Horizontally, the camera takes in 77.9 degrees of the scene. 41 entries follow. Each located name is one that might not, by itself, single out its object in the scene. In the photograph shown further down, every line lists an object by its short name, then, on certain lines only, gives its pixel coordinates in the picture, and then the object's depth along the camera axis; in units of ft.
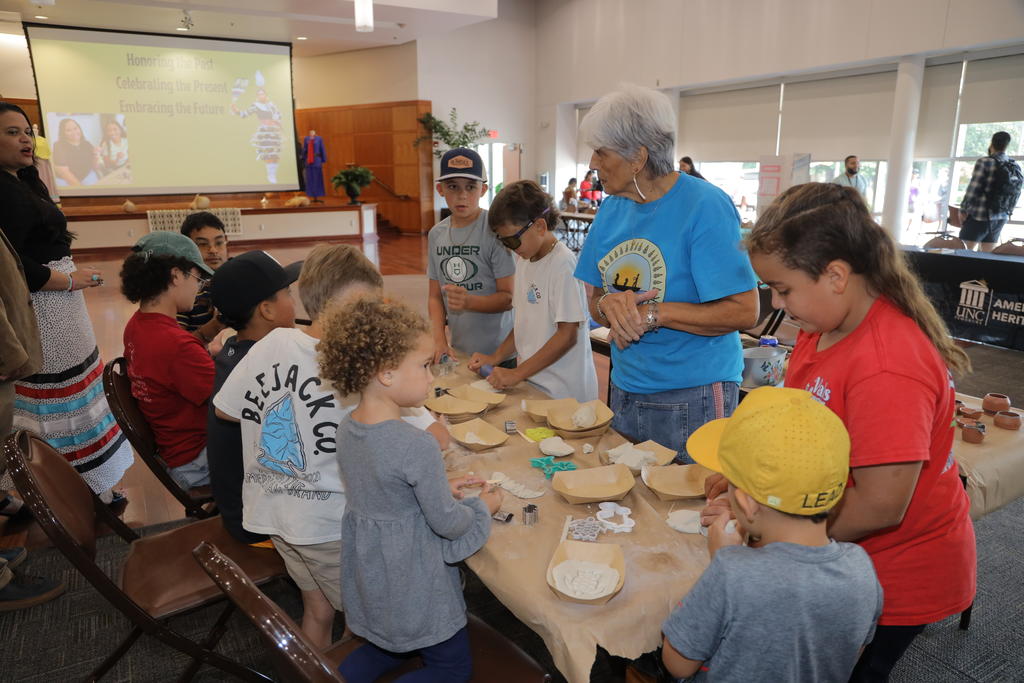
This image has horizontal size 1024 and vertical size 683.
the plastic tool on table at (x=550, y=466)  5.36
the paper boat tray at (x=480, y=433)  5.85
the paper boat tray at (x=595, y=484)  4.81
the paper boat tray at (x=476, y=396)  6.89
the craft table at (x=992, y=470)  6.45
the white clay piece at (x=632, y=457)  5.34
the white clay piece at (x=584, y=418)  6.06
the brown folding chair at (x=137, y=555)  4.74
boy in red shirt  7.33
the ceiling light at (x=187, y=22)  33.48
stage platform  34.83
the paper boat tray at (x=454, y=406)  6.53
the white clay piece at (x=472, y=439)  5.87
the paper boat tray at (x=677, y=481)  4.82
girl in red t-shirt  3.27
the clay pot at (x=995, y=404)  7.66
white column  28.26
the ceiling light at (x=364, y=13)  26.49
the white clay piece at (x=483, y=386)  7.39
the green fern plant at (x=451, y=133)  46.93
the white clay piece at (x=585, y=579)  3.74
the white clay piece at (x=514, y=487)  5.00
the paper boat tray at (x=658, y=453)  5.39
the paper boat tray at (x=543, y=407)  6.54
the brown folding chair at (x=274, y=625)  3.11
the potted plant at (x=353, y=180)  42.45
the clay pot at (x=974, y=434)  6.96
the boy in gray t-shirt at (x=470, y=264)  8.82
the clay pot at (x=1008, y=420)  7.38
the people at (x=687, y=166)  31.70
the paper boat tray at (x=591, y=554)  4.02
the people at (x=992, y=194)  23.35
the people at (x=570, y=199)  42.88
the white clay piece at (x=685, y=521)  4.45
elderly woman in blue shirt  5.63
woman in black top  8.57
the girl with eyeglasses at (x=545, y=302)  7.28
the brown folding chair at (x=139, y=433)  6.91
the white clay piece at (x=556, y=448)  5.68
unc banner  17.99
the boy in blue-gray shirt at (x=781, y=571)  3.02
